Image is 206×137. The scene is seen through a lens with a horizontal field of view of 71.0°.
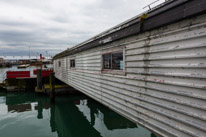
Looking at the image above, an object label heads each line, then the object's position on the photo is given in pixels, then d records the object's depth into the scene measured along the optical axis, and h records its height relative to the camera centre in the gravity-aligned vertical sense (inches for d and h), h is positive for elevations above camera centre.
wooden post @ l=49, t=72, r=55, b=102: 567.8 -95.0
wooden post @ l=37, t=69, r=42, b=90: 701.3 -73.3
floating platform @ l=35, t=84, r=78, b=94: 654.0 -111.7
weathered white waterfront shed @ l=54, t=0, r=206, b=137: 101.4 -3.8
